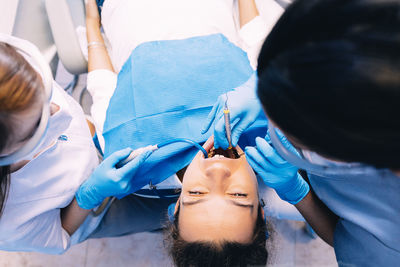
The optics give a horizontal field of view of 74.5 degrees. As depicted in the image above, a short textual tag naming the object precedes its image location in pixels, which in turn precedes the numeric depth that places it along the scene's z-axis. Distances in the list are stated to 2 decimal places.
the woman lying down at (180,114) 0.80
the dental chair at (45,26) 1.11
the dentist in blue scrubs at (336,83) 0.33
